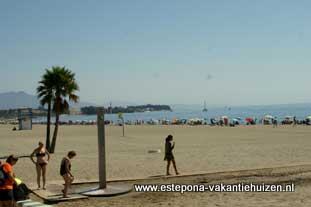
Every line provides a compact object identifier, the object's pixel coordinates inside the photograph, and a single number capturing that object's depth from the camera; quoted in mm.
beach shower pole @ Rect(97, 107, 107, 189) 11969
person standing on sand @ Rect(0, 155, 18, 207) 8141
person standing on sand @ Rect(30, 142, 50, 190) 12250
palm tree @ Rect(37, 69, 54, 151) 26344
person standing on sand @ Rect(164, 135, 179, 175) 14484
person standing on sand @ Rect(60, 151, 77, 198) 10633
